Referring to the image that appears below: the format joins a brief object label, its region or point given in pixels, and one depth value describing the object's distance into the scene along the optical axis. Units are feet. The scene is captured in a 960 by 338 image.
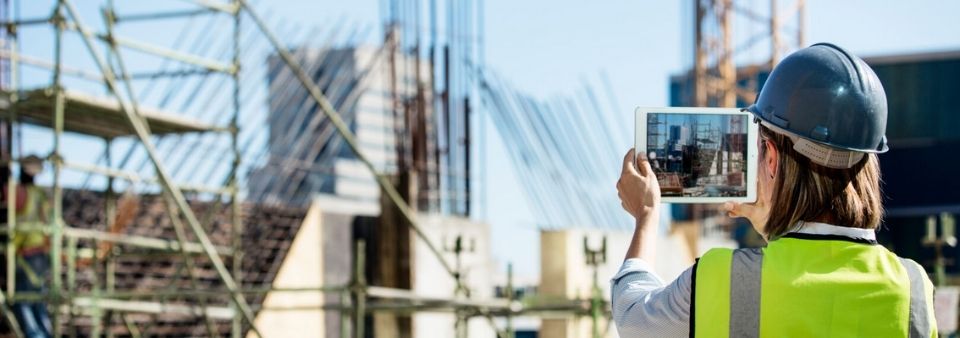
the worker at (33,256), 30.76
